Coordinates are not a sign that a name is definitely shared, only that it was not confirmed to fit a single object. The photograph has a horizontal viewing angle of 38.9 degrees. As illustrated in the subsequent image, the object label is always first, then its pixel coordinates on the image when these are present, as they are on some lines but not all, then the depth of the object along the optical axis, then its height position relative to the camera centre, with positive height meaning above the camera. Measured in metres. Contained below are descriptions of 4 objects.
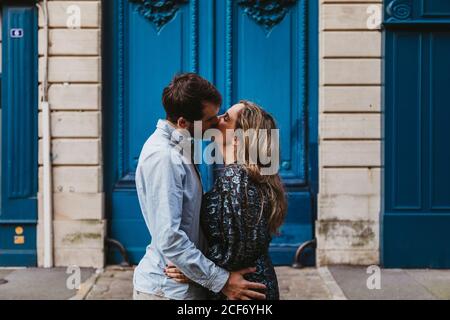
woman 2.74 -0.24
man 2.67 -0.23
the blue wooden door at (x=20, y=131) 7.35 +0.24
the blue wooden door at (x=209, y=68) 7.50 +0.99
